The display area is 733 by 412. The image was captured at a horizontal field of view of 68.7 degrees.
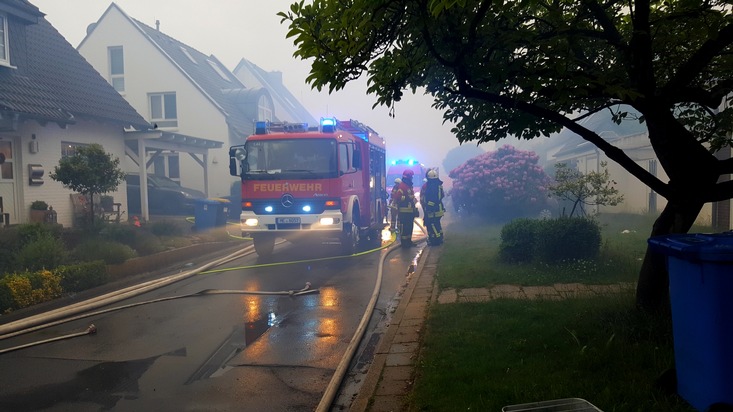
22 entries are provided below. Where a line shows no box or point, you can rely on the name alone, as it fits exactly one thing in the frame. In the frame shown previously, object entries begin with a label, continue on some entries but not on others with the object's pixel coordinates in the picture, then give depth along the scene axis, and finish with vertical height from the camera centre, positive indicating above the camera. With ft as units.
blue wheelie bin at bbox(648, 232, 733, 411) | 9.57 -2.26
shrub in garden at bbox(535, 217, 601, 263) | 28.68 -2.27
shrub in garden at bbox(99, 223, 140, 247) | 39.04 -1.31
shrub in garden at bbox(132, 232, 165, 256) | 39.42 -2.28
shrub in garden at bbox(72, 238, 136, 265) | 33.39 -2.26
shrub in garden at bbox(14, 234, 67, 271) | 29.48 -2.04
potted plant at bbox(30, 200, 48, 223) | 43.83 +0.45
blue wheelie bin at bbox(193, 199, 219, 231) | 51.78 -0.17
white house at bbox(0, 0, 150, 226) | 43.16 +9.47
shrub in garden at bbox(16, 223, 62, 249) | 32.24 -0.85
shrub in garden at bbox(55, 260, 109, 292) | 28.80 -3.26
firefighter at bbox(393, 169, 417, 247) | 42.70 -0.21
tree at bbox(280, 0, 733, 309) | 13.07 +3.73
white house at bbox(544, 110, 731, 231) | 40.59 +3.76
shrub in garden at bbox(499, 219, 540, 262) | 30.42 -2.34
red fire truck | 36.94 +1.90
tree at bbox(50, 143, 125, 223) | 36.24 +3.12
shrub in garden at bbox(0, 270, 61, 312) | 25.14 -3.42
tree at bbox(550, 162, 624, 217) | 33.17 +0.79
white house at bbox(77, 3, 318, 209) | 83.35 +19.13
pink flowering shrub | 56.39 +1.64
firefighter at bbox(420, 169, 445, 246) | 43.16 -0.21
